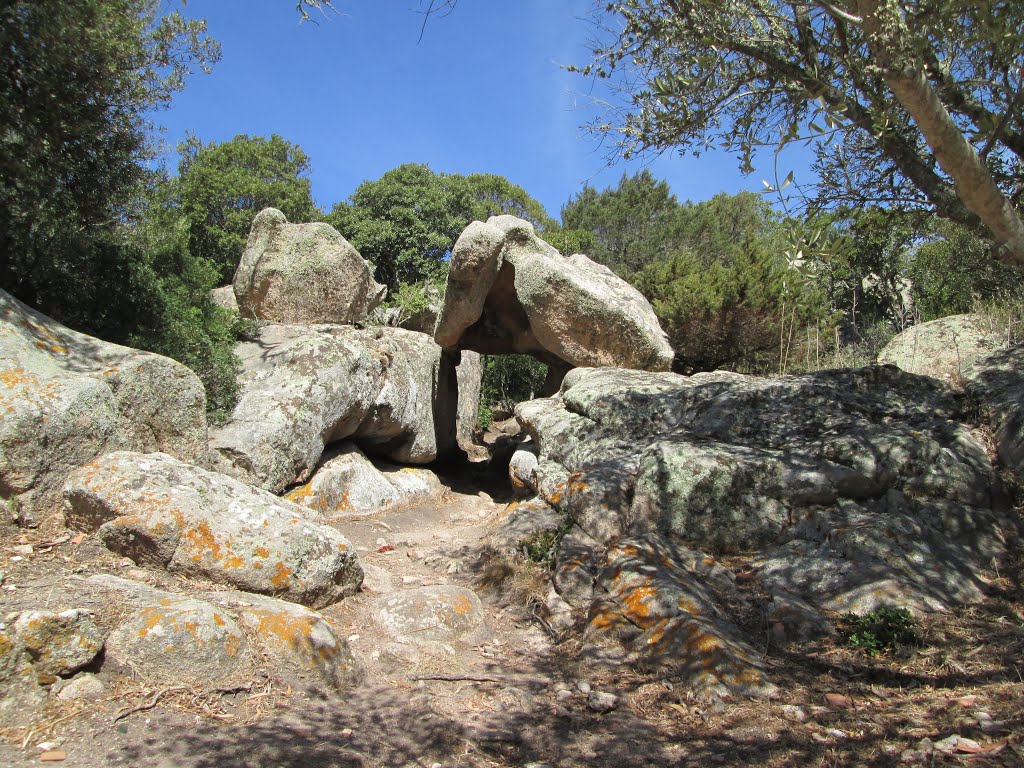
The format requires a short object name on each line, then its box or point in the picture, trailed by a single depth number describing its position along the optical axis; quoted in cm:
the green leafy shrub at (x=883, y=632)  435
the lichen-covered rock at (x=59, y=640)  326
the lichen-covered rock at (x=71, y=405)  475
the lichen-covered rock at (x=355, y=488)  854
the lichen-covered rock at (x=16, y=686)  306
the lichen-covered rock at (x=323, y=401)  791
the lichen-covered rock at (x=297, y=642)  406
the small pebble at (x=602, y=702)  405
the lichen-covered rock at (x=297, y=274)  1077
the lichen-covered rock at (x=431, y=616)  511
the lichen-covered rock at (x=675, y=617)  413
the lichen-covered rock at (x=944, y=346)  822
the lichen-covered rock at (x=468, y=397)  1461
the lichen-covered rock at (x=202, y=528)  475
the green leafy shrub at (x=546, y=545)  638
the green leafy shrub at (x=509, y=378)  2052
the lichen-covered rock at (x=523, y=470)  887
